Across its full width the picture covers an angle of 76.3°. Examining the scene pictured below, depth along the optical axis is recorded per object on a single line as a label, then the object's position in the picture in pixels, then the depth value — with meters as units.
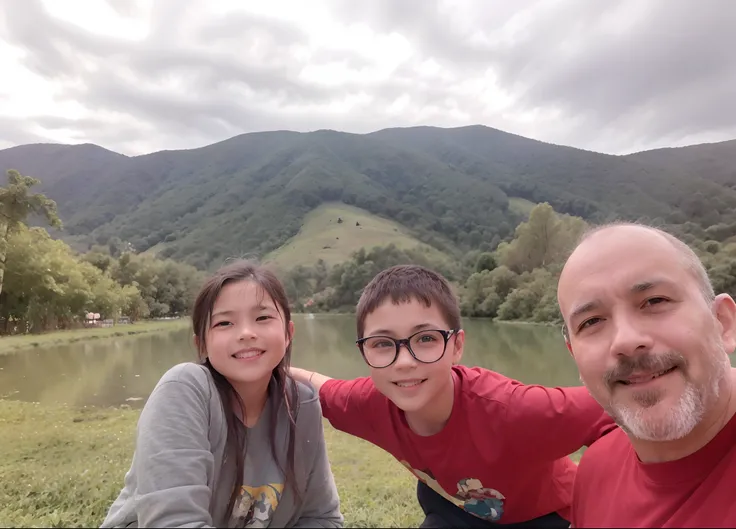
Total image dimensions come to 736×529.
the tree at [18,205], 23.81
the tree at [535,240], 47.84
